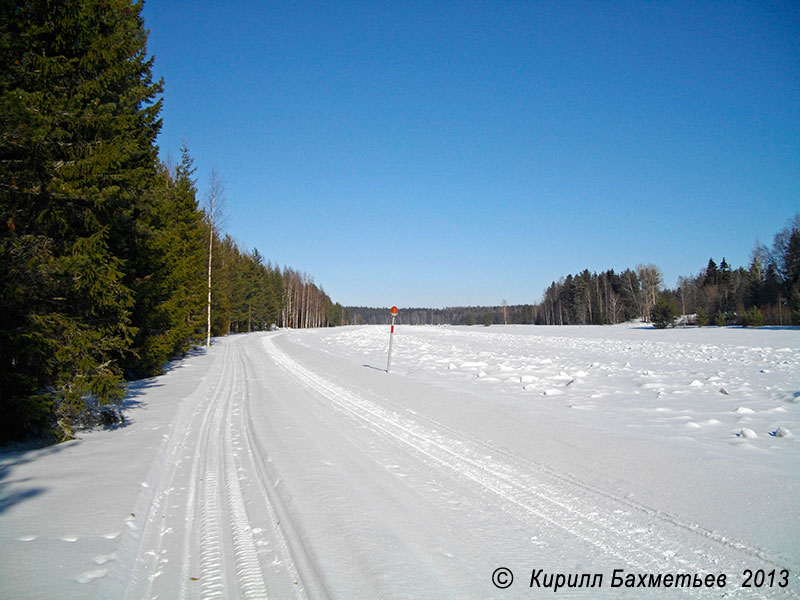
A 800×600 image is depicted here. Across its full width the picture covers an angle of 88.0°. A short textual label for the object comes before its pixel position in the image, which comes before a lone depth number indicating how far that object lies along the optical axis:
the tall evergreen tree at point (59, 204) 5.42
